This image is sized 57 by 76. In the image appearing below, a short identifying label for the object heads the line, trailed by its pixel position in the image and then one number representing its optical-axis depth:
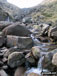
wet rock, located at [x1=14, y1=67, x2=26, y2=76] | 4.83
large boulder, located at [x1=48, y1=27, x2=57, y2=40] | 7.40
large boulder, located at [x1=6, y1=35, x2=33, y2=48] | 6.91
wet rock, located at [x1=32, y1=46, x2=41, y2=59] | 5.15
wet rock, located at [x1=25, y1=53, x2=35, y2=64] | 5.12
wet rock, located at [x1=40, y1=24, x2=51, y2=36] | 8.89
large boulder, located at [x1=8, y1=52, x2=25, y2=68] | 5.09
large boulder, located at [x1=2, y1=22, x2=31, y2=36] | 8.10
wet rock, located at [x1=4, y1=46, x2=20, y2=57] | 5.71
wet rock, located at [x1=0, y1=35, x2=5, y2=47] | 7.15
